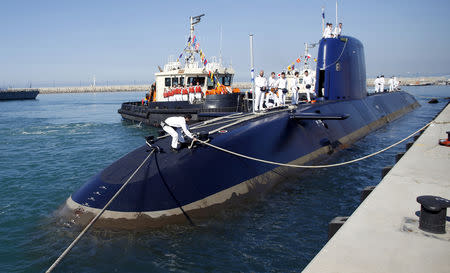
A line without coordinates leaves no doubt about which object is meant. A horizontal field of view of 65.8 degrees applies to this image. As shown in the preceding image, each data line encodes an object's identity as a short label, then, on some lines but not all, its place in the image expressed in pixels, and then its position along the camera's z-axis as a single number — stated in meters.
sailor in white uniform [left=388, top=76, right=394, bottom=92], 33.61
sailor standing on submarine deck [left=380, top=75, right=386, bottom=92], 30.66
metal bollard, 3.69
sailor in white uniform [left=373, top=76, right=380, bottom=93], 30.72
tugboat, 21.66
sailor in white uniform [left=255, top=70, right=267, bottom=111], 12.49
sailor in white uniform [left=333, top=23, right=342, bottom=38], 16.23
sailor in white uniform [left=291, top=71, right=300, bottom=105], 15.01
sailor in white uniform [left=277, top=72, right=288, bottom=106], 13.92
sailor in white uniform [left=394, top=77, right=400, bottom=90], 34.12
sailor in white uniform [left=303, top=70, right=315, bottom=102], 15.87
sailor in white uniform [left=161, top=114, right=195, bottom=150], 7.49
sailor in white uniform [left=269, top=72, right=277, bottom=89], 14.11
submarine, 6.76
